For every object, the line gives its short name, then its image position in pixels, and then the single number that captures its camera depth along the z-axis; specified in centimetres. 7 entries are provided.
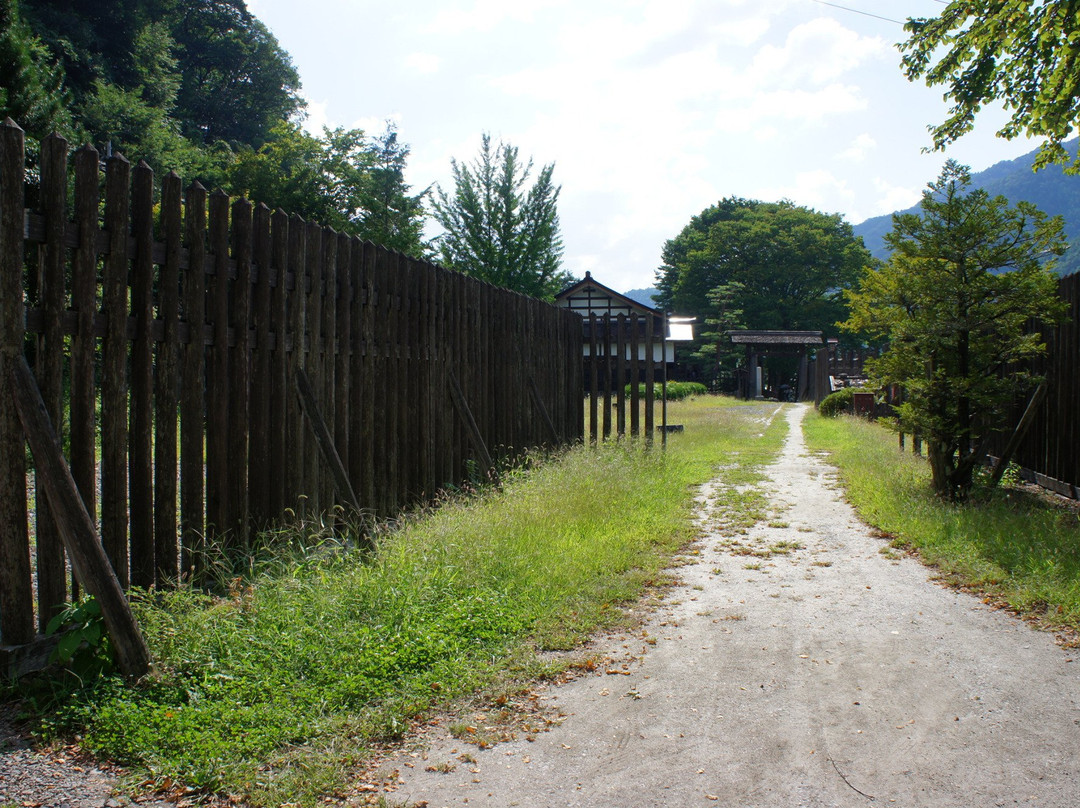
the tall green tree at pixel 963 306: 792
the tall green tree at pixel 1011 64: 867
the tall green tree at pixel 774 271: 5662
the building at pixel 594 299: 4222
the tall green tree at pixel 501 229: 4197
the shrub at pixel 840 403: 2358
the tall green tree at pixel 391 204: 3488
